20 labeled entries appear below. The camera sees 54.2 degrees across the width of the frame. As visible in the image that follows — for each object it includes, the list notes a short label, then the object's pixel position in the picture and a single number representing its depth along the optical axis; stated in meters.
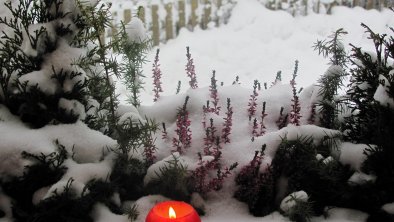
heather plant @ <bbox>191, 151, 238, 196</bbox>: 1.94
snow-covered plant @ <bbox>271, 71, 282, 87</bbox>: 2.57
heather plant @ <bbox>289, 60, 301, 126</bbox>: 2.09
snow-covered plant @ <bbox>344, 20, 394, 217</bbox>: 1.76
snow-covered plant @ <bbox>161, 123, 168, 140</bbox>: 2.14
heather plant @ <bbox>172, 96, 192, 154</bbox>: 2.07
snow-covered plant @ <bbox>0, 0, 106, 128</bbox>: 1.72
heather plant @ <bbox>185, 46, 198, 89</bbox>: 2.43
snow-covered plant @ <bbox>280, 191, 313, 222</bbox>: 1.79
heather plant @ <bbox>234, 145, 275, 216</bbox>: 1.95
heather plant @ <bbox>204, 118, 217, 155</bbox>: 2.07
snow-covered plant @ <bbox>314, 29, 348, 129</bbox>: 2.11
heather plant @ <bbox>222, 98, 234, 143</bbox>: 2.12
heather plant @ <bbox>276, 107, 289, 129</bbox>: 2.29
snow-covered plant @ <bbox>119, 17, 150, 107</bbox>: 2.07
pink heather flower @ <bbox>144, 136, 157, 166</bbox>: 2.05
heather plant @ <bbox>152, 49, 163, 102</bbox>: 2.38
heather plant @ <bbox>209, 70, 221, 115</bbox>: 2.29
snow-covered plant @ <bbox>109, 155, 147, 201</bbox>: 1.90
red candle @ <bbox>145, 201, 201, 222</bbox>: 1.49
